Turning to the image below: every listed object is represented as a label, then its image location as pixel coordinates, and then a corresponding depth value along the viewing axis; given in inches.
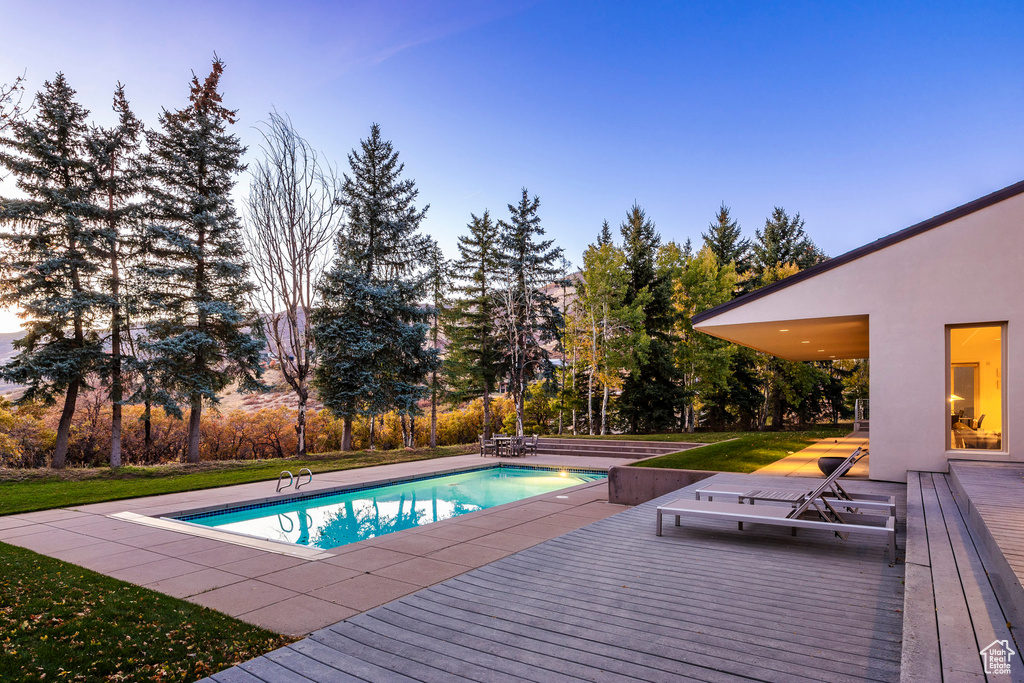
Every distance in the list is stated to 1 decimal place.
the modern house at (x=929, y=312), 290.5
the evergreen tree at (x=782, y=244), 1259.2
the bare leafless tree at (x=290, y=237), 709.9
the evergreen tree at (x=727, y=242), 1259.8
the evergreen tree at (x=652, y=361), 963.3
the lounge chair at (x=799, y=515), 179.8
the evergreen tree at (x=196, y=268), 614.5
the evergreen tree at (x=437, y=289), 866.1
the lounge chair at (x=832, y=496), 204.7
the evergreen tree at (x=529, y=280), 892.6
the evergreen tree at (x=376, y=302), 732.7
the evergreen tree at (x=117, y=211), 581.9
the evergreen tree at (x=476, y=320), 892.6
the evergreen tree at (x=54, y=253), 535.8
